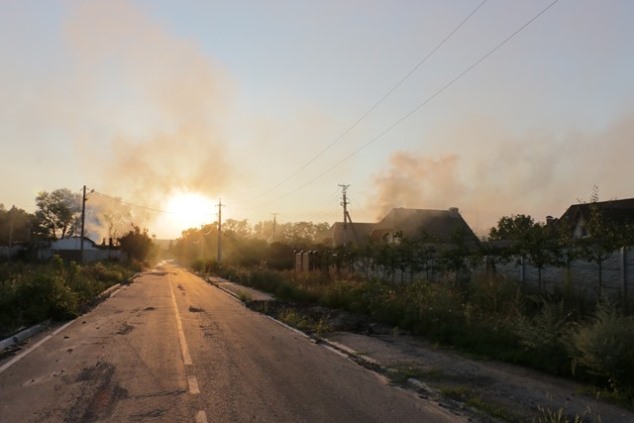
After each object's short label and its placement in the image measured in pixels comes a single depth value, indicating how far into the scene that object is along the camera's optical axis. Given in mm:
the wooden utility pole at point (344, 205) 65819
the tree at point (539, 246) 14656
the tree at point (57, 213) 110688
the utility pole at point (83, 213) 48812
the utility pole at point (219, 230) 71312
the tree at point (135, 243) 83750
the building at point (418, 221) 61500
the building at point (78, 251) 57094
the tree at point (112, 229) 114438
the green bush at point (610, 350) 7926
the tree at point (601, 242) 13125
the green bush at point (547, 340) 9281
